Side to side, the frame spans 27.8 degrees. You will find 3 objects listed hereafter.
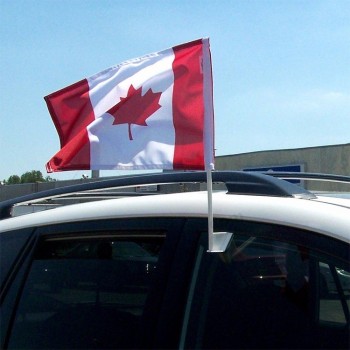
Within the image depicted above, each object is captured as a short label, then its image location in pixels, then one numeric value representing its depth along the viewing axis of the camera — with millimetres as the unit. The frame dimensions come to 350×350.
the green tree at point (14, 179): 47875
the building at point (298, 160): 18875
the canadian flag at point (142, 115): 2875
